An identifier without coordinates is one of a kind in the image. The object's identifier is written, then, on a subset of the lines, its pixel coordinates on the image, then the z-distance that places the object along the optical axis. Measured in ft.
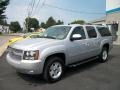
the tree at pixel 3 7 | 93.02
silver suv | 9.51
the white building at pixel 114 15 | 35.26
